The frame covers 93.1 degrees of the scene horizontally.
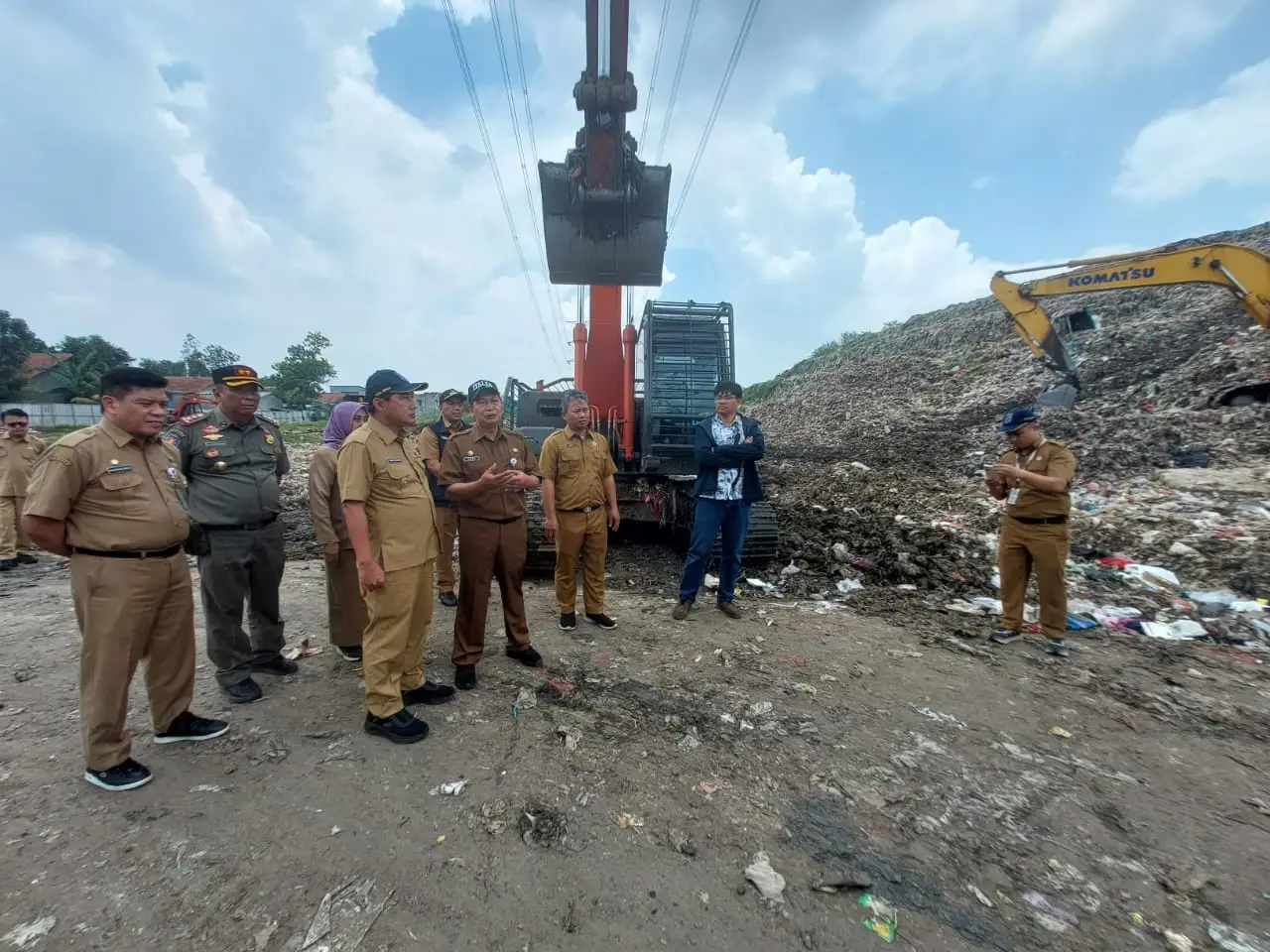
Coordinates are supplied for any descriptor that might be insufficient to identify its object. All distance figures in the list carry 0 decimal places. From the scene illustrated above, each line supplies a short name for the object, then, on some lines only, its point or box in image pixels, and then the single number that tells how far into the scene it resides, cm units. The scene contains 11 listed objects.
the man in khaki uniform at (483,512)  323
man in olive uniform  307
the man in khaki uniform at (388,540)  259
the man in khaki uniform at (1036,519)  372
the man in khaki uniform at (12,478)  580
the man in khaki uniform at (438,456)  464
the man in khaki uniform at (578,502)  411
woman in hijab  338
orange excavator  620
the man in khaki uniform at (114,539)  222
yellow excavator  786
